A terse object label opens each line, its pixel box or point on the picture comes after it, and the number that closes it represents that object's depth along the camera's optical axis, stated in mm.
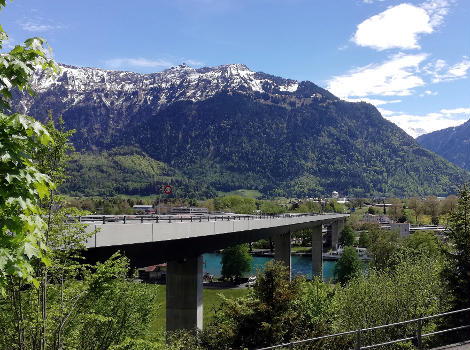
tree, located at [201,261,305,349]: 23312
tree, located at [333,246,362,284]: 75812
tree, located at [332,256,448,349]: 27953
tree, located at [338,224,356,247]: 146750
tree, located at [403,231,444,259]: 74750
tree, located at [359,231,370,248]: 135638
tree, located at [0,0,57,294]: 5922
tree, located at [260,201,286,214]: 188000
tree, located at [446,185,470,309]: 29038
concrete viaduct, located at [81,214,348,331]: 20125
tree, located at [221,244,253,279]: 89938
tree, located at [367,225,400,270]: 69188
